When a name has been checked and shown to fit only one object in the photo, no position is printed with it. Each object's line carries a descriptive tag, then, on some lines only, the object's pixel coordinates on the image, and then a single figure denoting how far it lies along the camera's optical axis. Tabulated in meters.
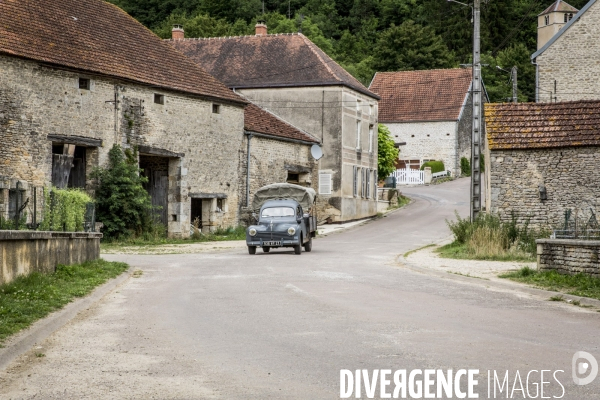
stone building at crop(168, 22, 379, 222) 48.31
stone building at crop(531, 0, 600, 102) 42.00
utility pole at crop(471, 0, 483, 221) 28.14
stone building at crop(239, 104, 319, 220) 41.97
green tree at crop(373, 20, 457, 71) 81.06
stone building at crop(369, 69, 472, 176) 70.31
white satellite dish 47.47
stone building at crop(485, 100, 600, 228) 27.06
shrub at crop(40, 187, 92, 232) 17.48
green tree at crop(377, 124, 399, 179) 59.59
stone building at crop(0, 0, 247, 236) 30.16
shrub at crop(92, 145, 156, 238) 33.22
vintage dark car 27.58
